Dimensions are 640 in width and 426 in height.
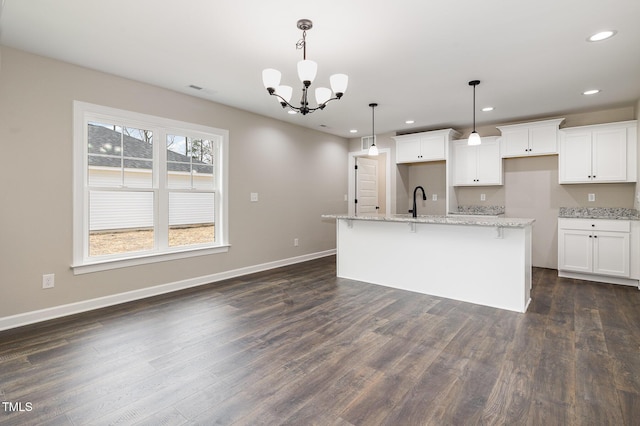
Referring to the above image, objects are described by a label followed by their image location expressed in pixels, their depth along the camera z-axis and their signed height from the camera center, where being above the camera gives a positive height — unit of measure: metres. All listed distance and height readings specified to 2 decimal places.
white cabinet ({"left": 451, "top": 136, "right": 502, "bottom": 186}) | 5.45 +0.84
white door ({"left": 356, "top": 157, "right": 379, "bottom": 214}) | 7.20 +0.59
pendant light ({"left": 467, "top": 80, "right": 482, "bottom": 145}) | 3.90 +0.88
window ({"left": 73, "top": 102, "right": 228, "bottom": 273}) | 3.44 +0.27
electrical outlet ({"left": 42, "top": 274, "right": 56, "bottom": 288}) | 3.15 -0.69
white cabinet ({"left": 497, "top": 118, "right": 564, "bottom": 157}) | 4.92 +1.15
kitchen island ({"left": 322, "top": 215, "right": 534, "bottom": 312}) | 3.37 -0.55
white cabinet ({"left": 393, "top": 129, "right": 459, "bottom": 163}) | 5.73 +1.21
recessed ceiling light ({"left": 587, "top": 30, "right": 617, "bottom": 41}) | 2.60 +1.45
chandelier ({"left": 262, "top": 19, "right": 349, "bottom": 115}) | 2.38 +1.03
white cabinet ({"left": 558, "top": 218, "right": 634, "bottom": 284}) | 4.30 -0.51
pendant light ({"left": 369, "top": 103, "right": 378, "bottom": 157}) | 4.48 +1.54
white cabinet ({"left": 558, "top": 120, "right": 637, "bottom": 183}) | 4.41 +0.83
